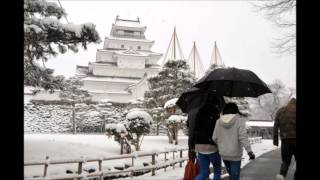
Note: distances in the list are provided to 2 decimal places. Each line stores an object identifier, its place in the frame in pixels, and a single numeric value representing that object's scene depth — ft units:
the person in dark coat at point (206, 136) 15.49
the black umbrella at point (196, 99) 15.94
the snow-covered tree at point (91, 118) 93.40
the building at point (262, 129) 124.77
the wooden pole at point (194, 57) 98.98
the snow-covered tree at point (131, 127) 46.24
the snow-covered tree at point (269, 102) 157.54
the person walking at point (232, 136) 14.56
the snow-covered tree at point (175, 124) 62.34
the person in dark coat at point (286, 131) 16.74
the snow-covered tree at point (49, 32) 33.99
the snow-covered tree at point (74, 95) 101.33
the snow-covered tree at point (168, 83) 72.28
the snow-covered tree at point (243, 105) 91.26
